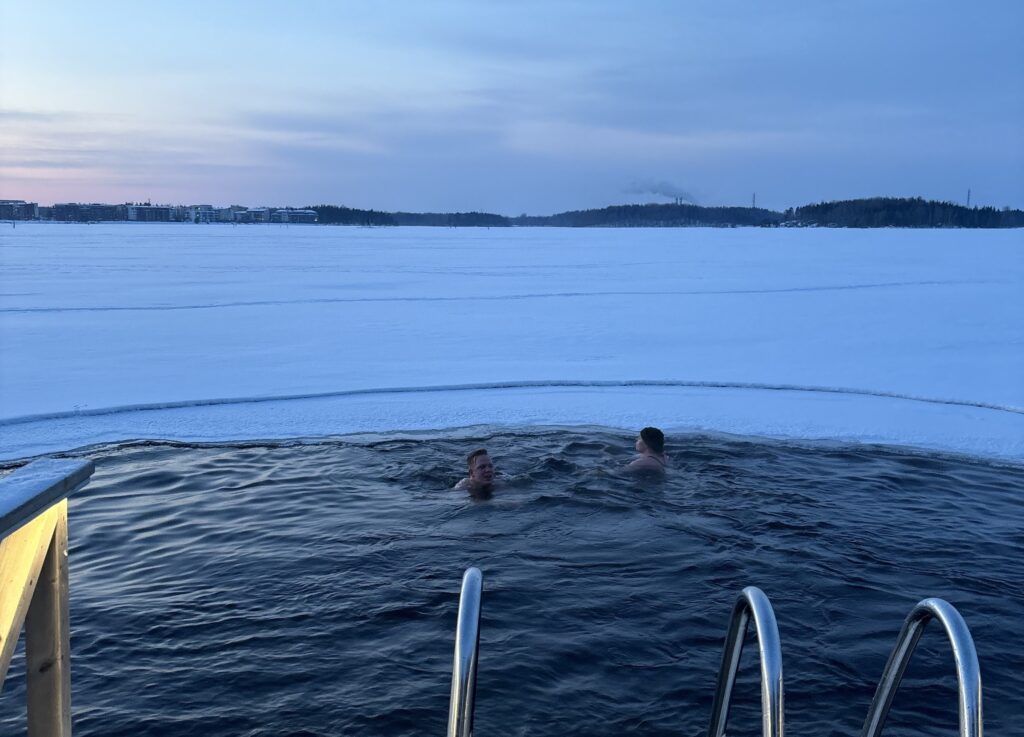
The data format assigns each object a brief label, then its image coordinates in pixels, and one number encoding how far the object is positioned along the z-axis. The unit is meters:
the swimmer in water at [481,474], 6.80
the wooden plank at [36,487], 1.54
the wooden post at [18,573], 1.73
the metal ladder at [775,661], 1.92
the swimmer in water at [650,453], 7.28
